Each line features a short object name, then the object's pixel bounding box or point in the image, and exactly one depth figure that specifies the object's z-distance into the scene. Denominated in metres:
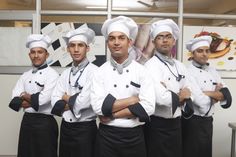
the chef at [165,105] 2.14
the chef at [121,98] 1.87
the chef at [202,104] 2.43
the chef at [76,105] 2.21
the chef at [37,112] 2.47
